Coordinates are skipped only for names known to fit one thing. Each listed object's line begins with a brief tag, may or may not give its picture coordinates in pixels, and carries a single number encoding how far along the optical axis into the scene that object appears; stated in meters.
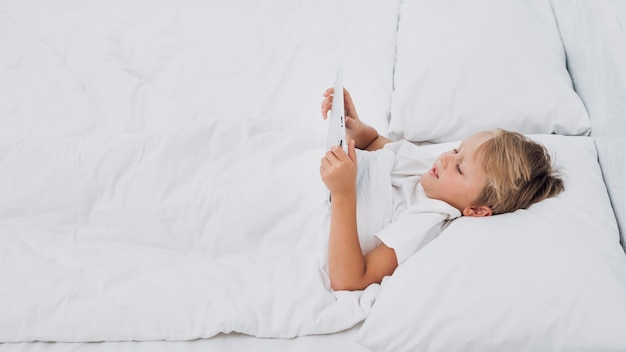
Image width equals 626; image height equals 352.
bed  0.88
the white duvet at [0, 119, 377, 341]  0.95
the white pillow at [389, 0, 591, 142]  1.32
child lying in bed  1.02
